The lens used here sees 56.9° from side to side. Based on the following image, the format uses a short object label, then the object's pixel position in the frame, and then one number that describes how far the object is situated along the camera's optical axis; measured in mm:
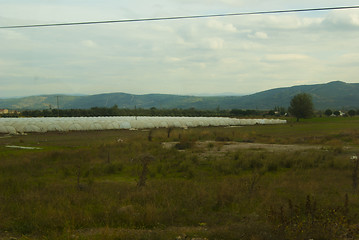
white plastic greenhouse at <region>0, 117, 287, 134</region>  54094
